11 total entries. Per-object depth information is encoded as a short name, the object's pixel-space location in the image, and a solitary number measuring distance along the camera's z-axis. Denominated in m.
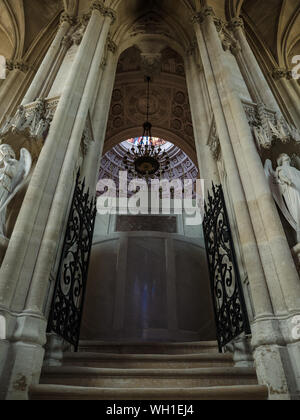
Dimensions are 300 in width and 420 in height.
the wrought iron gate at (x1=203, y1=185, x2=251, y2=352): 3.60
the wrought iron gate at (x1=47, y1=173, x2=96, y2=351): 3.55
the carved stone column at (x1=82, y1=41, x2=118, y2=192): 5.48
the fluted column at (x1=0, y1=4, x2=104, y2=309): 2.94
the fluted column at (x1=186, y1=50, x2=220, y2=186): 5.58
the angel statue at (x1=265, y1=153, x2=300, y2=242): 3.70
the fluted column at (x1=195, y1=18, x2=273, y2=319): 2.94
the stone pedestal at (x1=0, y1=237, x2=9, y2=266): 3.24
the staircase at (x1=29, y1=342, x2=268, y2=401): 2.37
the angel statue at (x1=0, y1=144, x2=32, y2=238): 3.60
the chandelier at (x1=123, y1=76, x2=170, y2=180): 10.53
